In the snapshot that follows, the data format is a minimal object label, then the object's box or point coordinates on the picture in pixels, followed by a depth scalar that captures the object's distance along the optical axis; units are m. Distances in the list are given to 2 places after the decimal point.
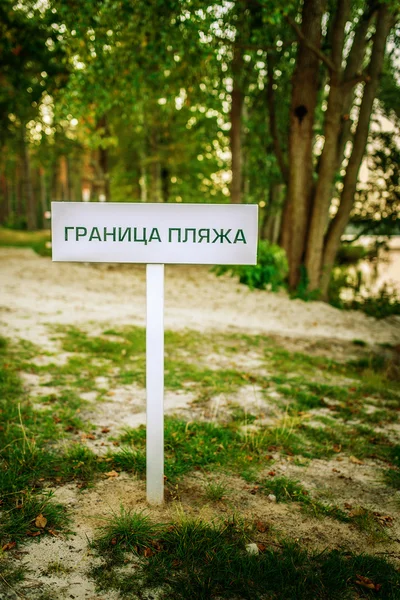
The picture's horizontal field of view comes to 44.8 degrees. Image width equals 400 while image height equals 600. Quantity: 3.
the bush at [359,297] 11.05
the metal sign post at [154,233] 2.87
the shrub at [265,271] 11.67
